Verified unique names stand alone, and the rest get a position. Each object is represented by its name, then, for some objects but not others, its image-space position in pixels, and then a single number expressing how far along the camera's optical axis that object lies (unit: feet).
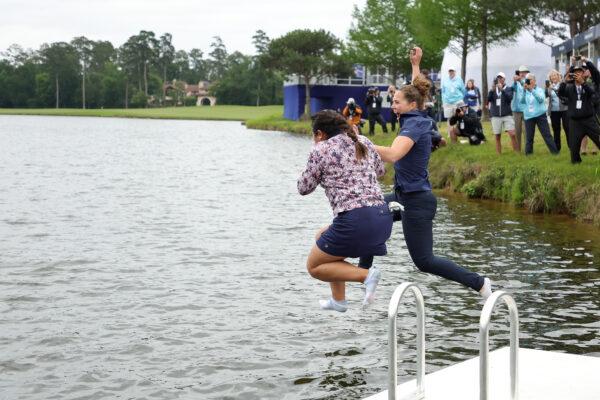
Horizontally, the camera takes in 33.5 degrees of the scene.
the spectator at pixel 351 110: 79.94
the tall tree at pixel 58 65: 629.51
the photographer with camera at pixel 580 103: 62.08
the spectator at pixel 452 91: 90.43
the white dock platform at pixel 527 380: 23.36
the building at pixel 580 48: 108.78
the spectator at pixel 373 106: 125.15
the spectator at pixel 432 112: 97.31
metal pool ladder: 20.20
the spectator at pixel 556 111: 72.97
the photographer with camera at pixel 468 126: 89.93
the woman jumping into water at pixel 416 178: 30.22
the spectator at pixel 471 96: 94.53
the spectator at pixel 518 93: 77.71
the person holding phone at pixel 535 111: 74.90
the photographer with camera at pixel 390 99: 98.99
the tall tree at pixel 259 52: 588.09
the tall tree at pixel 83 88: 618.27
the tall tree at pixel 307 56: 312.29
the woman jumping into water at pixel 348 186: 28.07
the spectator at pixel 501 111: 80.48
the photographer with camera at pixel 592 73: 57.88
